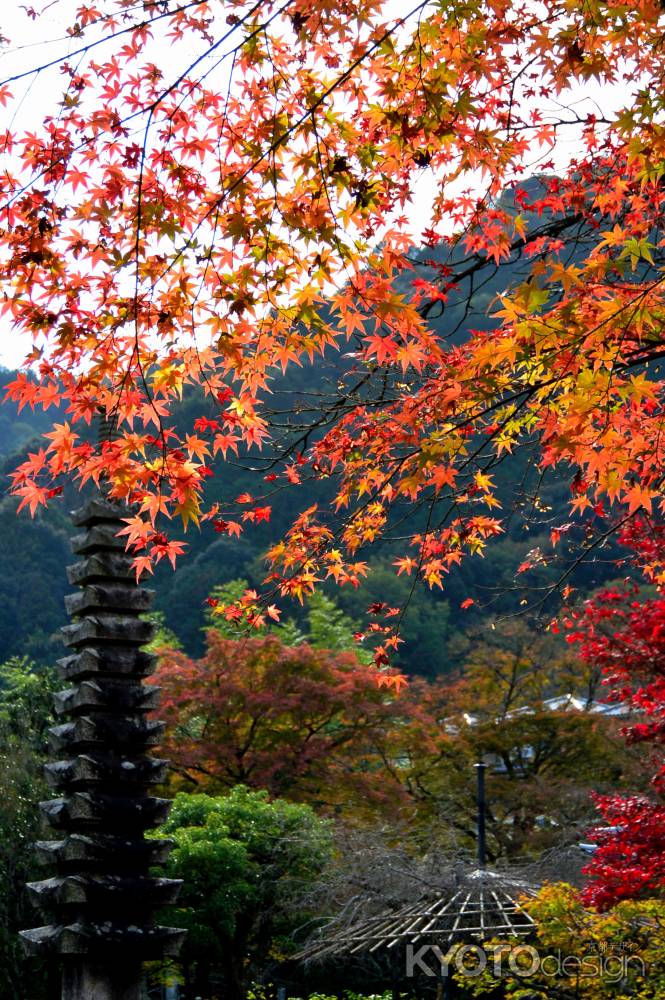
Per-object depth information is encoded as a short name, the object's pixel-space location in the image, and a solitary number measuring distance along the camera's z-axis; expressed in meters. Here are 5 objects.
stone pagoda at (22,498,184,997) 7.15
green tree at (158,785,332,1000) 13.08
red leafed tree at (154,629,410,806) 17.11
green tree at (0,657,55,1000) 13.41
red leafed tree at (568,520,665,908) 8.41
